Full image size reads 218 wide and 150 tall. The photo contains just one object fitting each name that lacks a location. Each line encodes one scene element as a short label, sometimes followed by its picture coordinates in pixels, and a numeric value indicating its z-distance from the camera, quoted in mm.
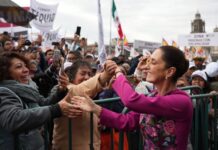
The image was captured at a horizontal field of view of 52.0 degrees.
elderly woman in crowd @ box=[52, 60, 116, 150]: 1990
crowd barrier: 2538
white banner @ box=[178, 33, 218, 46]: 10803
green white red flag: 7870
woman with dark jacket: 1540
